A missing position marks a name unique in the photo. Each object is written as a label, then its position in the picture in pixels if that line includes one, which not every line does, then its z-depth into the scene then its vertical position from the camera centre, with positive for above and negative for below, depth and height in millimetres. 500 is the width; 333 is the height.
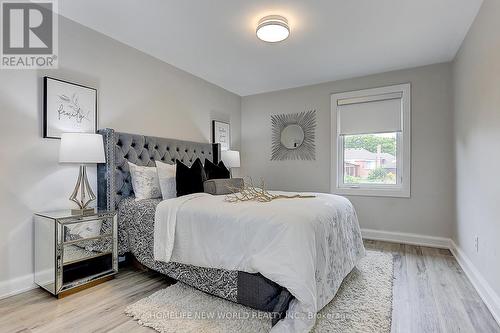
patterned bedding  1944 -789
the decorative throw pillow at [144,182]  2785 -169
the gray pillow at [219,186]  2730 -212
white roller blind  3836 +799
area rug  1717 -1044
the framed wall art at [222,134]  4463 +576
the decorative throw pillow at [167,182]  2789 -166
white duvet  1616 -537
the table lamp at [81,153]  2240 +114
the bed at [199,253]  1708 -698
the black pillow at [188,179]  2693 -133
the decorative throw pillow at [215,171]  3132 -55
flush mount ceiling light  2459 +1314
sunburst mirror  4477 +542
